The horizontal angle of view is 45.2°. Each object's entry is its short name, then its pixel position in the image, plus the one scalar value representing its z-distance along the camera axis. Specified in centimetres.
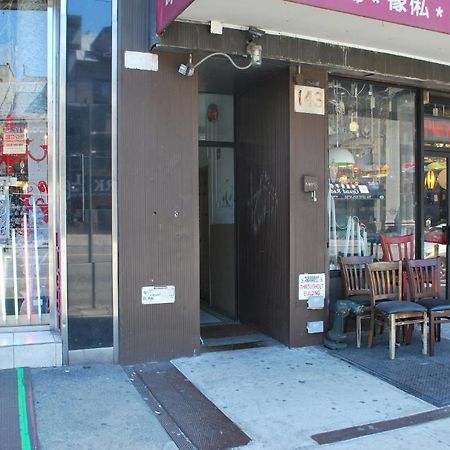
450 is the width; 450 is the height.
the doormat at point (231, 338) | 589
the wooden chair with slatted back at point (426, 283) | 574
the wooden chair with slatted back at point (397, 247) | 653
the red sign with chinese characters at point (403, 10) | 410
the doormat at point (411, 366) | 459
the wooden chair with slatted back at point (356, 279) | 589
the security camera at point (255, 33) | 502
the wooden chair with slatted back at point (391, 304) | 535
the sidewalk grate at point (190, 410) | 365
